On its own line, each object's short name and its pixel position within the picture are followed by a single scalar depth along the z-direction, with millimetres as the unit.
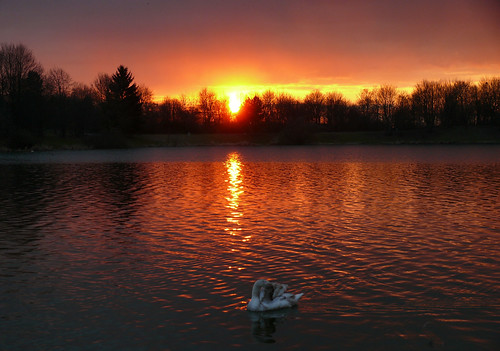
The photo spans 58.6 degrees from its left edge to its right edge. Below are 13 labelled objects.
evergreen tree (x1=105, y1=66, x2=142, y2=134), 114550
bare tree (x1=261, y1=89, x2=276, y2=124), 157188
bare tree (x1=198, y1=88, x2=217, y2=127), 170375
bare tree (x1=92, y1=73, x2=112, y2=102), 140000
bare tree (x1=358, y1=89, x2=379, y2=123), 147375
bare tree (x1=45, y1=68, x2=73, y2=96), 118575
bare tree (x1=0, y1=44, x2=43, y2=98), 99938
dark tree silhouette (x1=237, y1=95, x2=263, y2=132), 134000
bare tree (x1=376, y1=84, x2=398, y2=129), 144625
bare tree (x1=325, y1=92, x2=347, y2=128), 151875
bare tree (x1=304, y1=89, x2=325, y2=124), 155625
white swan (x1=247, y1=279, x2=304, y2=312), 10539
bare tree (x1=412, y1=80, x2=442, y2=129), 135000
